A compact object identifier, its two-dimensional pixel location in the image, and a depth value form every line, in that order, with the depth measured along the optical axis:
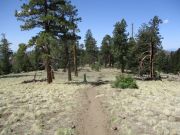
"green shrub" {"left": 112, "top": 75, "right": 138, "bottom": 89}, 14.81
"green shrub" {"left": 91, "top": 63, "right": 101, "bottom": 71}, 38.96
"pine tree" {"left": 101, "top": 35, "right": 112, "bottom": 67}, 48.93
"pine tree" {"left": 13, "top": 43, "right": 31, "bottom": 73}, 16.75
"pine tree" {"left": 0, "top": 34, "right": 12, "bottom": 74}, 40.23
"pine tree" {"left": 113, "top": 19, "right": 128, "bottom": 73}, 32.05
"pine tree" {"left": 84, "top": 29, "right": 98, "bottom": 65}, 54.19
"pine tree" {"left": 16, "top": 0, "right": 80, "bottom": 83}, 15.62
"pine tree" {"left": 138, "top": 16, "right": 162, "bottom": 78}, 22.28
